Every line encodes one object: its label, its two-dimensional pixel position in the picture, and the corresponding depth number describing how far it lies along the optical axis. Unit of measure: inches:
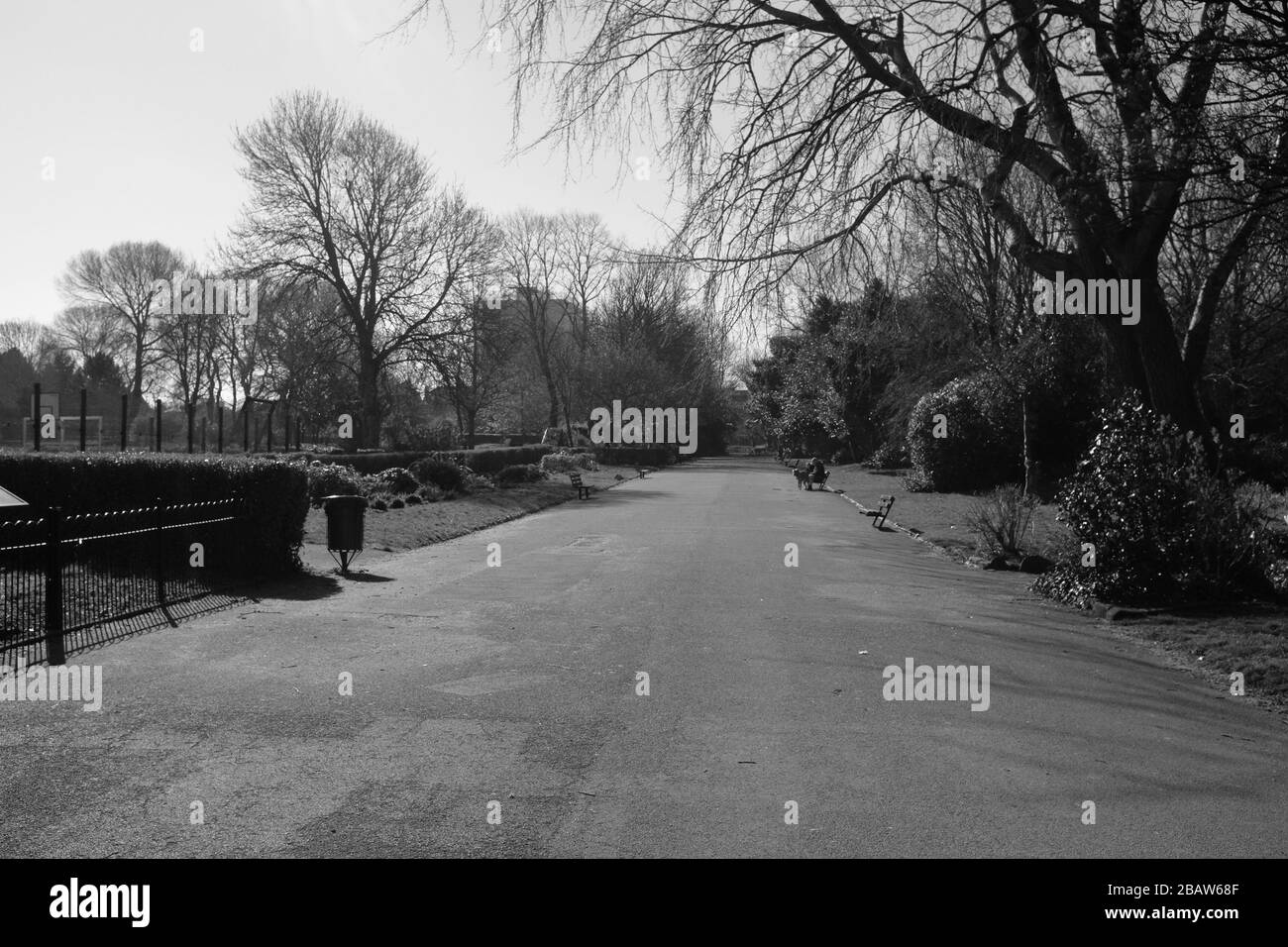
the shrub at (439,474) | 1219.9
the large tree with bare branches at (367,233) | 1594.5
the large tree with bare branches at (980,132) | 439.8
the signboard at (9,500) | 334.6
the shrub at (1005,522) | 658.8
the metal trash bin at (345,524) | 562.3
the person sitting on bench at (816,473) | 1530.5
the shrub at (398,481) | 1090.1
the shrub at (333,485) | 856.0
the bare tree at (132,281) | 2305.6
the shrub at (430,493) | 1085.8
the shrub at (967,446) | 1348.4
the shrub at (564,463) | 1882.4
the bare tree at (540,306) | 2811.8
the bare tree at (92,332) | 2359.7
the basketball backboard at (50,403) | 1133.1
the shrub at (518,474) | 1446.9
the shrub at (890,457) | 1902.8
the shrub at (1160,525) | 458.3
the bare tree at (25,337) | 2920.8
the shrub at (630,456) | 2615.7
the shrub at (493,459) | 1390.3
